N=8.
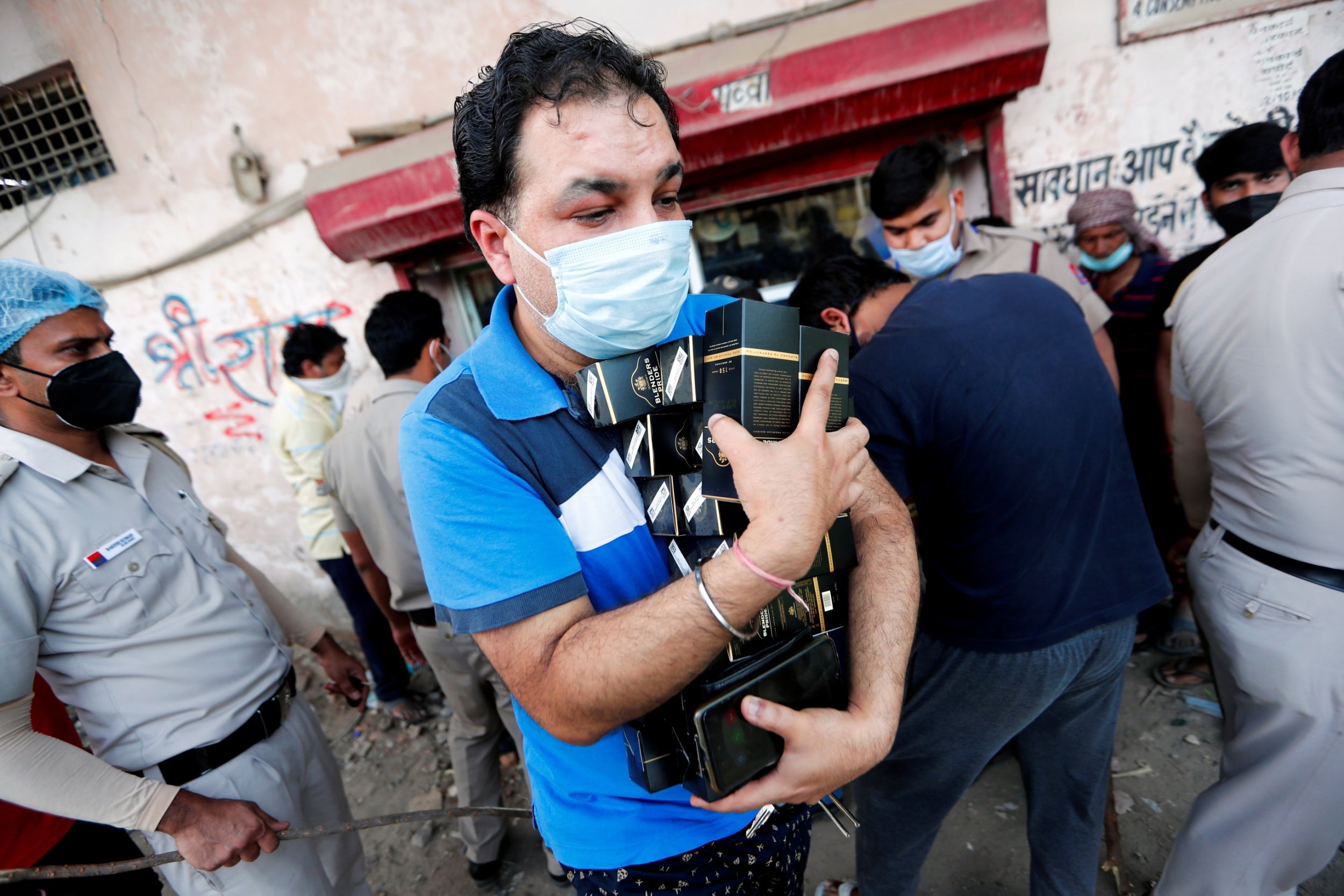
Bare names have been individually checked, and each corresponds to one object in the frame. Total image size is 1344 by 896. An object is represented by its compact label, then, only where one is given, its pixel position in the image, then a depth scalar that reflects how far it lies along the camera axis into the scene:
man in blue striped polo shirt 0.95
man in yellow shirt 3.93
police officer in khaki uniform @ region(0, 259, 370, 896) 1.53
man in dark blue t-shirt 1.63
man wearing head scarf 3.10
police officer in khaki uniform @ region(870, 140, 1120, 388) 2.70
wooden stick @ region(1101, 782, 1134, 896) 2.22
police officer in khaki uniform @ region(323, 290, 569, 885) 2.74
